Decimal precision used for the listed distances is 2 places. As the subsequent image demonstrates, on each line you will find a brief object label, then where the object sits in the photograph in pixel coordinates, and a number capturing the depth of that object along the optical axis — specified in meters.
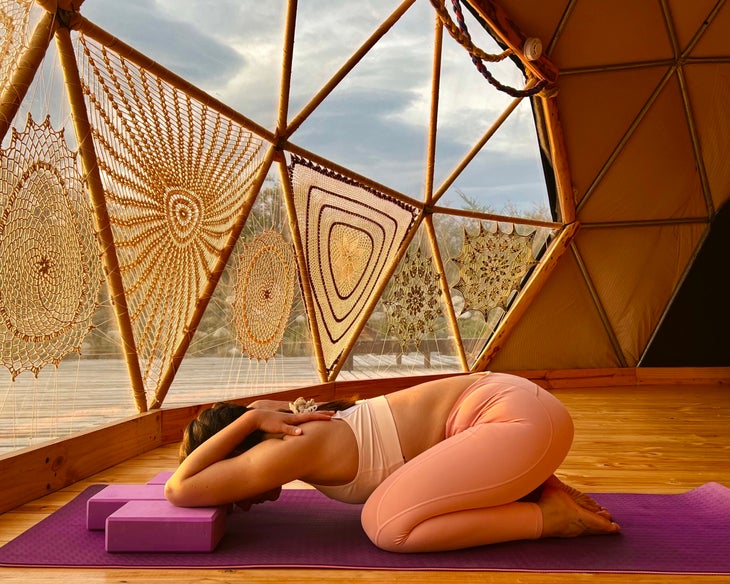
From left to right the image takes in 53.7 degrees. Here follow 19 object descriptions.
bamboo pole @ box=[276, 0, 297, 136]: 4.54
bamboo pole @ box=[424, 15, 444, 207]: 6.08
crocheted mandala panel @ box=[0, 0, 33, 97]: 2.72
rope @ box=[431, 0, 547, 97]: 4.31
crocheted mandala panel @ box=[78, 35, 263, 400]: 3.45
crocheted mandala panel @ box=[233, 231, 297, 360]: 4.59
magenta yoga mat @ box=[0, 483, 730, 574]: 2.06
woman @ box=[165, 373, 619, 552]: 2.14
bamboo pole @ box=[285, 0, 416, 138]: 4.94
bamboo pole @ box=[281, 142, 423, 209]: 5.03
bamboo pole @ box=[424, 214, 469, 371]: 6.82
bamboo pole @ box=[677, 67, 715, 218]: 7.00
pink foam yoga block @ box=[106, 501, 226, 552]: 2.15
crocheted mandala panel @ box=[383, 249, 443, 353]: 6.57
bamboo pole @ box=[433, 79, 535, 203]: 6.84
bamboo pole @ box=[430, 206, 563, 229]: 6.90
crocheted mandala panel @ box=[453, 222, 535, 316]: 7.25
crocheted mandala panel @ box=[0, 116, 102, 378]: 2.73
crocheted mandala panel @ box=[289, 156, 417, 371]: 5.36
